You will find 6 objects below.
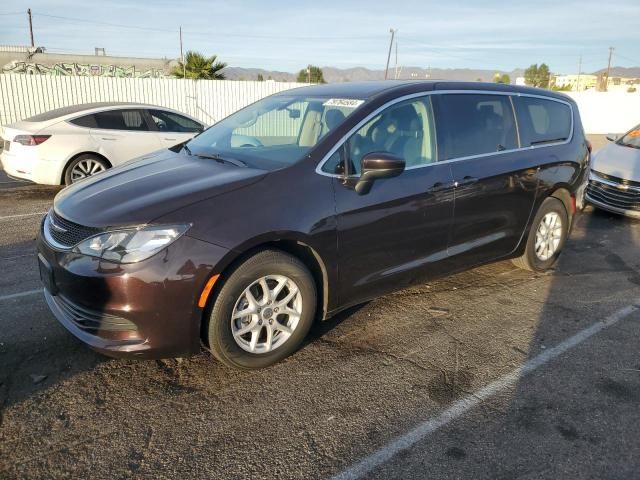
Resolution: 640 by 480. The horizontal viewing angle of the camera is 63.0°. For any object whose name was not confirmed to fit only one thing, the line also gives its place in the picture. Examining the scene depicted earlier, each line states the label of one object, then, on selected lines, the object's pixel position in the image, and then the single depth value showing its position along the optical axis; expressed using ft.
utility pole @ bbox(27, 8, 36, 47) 187.73
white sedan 26.45
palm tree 102.22
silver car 24.39
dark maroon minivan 9.49
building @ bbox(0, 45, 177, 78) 75.56
